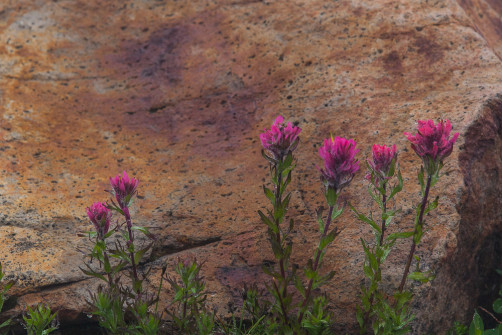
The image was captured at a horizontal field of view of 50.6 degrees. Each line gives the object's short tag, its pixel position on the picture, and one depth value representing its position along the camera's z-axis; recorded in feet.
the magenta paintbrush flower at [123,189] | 8.85
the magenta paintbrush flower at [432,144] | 8.09
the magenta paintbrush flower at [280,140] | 7.89
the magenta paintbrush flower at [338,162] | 7.78
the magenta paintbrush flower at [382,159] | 8.55
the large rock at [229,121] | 11.05
